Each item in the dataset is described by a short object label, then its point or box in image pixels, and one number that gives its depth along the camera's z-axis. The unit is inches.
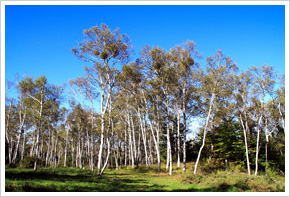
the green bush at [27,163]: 898.0
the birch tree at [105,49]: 727.1
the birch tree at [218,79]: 838.5
